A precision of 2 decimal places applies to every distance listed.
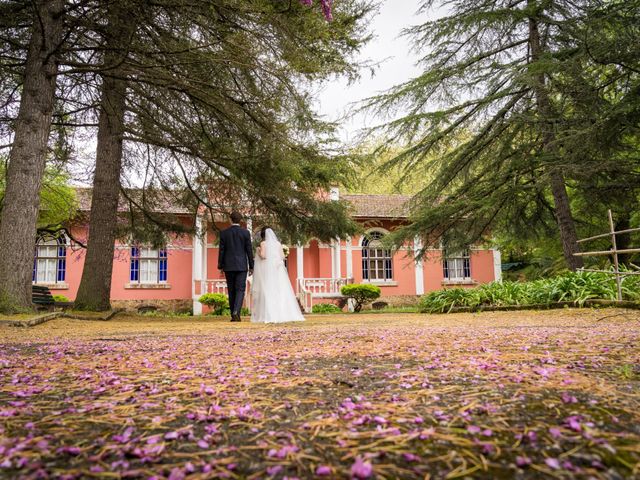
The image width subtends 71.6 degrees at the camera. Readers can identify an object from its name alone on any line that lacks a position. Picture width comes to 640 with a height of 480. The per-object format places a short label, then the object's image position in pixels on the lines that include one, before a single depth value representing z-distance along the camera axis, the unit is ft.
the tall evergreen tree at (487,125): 35.94
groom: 26.07
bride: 26.17
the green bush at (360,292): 57.26
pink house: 61.46
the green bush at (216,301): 54.44
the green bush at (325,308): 55.88
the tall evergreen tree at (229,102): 19.84
